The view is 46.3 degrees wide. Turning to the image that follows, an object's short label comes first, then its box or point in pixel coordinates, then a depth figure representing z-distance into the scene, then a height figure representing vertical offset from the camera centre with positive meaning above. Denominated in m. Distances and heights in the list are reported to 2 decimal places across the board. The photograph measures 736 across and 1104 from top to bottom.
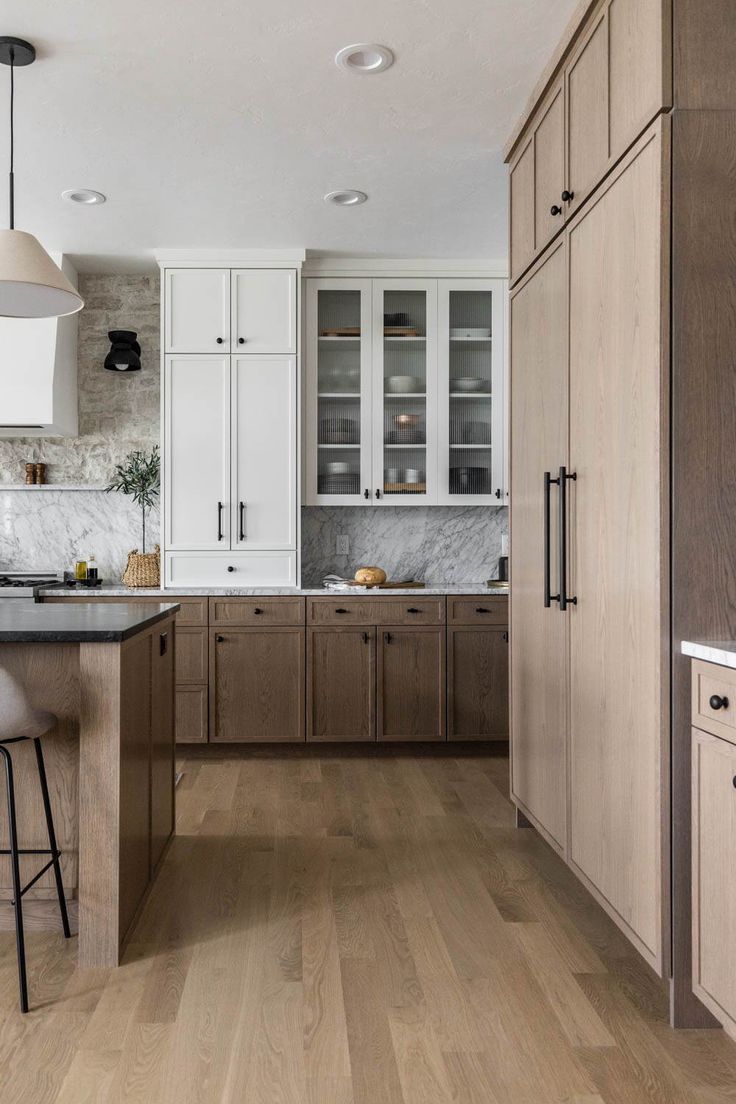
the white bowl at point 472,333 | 4.88 +1.26
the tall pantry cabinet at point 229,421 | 4.71 +0.73
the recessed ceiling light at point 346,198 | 3.93 +1.66
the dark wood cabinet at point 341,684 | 4.52 -0.68
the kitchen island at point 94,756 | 2.30 -0.58
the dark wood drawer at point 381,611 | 4.52 -0.30
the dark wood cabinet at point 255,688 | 4.50 -0.70
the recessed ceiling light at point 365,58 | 2.79 +1.64
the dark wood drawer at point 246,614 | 4.52 -0.31
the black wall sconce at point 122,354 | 4.89 +1.14
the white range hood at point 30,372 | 4.60 +0.97
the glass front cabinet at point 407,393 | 4.86 +0.91
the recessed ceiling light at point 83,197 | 3.87 +1.63
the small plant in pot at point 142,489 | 4.79 +0.38
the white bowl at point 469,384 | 4.87 +0.97
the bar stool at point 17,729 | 2.05 -0.44
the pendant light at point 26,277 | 2.52 +0.85
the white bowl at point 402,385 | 4.86 +0.96
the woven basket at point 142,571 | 4.78 -0.10
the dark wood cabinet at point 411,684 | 4.53 -0.68
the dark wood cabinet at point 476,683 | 4.54 -0.68
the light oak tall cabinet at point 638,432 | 1.96 +0.31
